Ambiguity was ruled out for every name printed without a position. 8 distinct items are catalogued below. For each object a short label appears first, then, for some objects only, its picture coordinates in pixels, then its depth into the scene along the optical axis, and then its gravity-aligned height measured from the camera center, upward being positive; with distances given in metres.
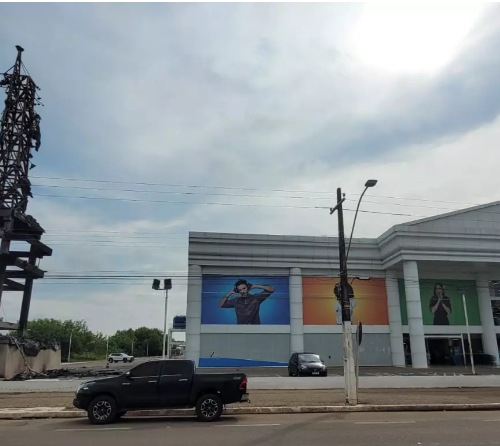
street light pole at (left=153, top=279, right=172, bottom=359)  30.28 +4.45
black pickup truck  12.17 -1.01
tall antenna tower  31.55 +11.86
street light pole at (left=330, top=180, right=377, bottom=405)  15.72 +1.01
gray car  26.02 -0.62
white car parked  69.50 -0.74
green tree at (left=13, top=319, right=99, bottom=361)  94.19 +3.98
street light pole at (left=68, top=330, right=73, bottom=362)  86.54 +2.04
